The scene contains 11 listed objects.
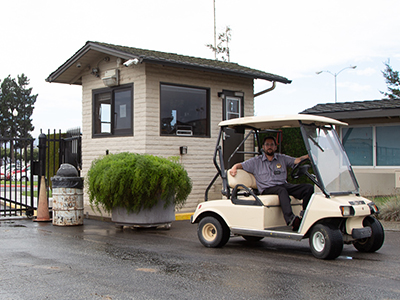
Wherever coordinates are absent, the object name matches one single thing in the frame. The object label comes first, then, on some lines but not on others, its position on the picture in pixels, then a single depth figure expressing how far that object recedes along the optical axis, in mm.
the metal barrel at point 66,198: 11109
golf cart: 7188
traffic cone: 11883
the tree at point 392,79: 50750
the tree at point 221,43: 39084
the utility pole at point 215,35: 38722
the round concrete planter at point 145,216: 10469
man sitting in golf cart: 7730
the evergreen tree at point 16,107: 64188
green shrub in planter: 10062
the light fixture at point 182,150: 13555
